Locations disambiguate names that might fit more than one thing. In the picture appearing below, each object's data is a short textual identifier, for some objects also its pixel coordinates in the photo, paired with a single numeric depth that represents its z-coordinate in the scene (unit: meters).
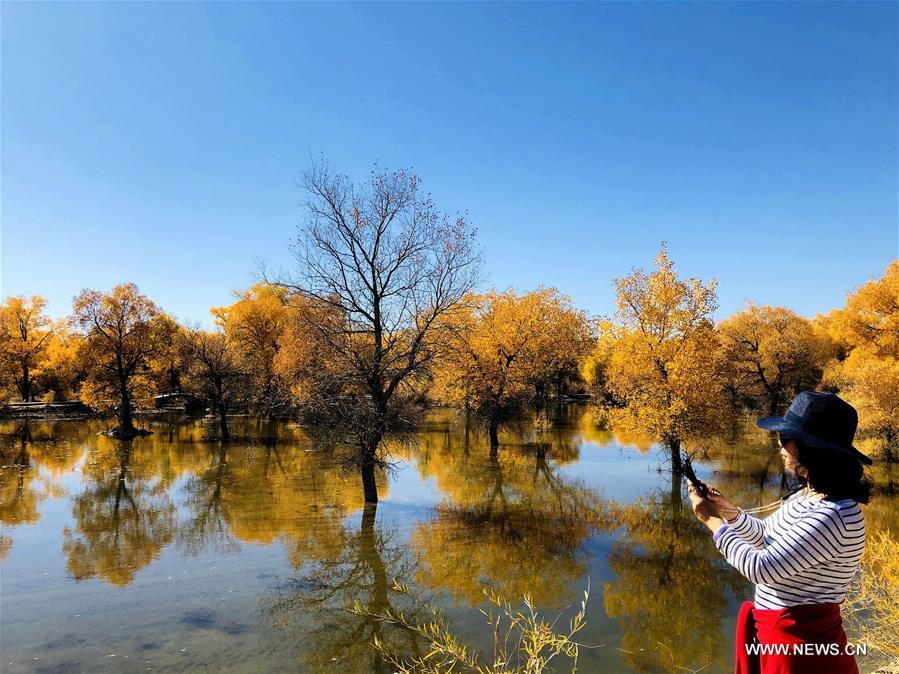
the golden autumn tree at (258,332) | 41.56
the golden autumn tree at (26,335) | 43.50
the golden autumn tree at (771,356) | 38.62
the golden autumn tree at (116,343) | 30.45
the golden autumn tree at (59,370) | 45.59
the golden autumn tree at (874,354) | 20.52
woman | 2.17
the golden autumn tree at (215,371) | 29.19
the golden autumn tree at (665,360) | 17.73
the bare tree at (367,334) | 14.48
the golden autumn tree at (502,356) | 25.78
